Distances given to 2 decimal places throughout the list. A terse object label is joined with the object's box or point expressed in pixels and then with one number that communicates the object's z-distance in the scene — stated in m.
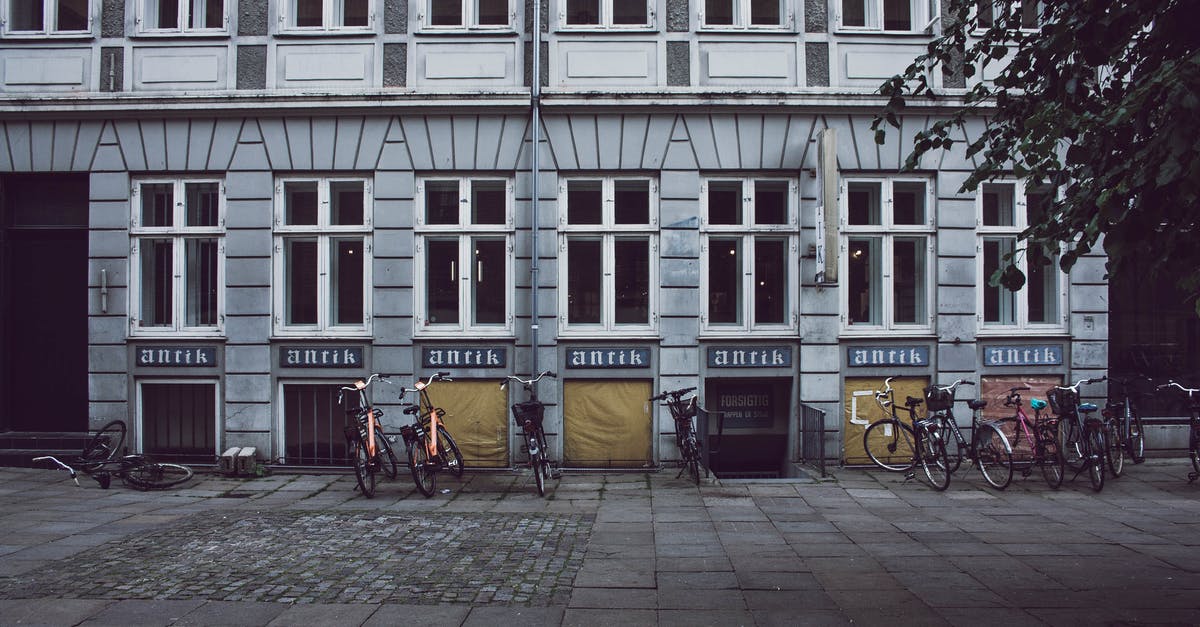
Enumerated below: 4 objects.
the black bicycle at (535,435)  9.98
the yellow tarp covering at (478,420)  11.82
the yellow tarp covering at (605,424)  11.84
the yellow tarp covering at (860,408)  11.90
